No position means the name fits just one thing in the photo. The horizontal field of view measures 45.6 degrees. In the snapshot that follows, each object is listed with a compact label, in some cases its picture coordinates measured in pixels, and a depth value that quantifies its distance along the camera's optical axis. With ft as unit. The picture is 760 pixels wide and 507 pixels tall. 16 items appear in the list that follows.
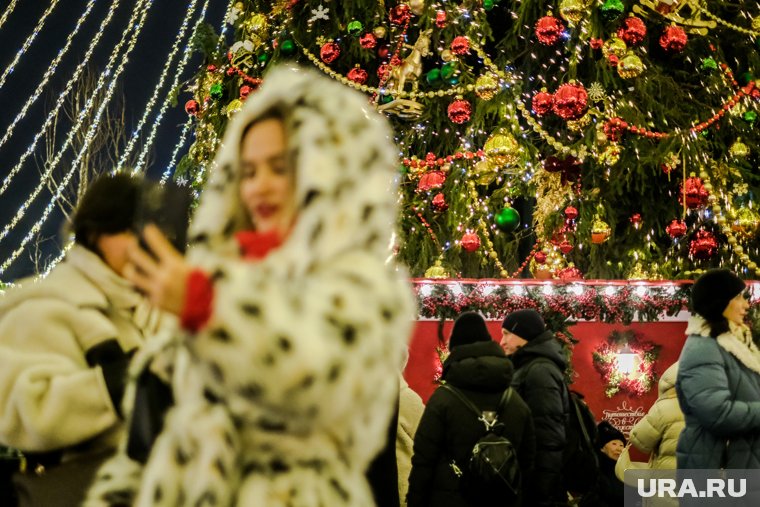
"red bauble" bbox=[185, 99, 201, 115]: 49.29
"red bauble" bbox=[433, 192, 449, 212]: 44.37
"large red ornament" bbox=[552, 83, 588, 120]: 32.50
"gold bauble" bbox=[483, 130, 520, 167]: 34.24
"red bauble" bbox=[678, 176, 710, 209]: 36.50
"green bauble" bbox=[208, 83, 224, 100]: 46.47
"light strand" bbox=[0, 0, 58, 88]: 35.79
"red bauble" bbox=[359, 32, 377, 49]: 43.62
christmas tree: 39.17
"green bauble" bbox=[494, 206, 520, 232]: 37.55
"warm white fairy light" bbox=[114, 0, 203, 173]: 39.99
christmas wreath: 25.52
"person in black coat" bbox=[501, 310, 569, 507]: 18.12
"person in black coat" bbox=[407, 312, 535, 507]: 15.51
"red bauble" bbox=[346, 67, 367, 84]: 42.83
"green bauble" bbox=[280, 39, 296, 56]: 44.96
